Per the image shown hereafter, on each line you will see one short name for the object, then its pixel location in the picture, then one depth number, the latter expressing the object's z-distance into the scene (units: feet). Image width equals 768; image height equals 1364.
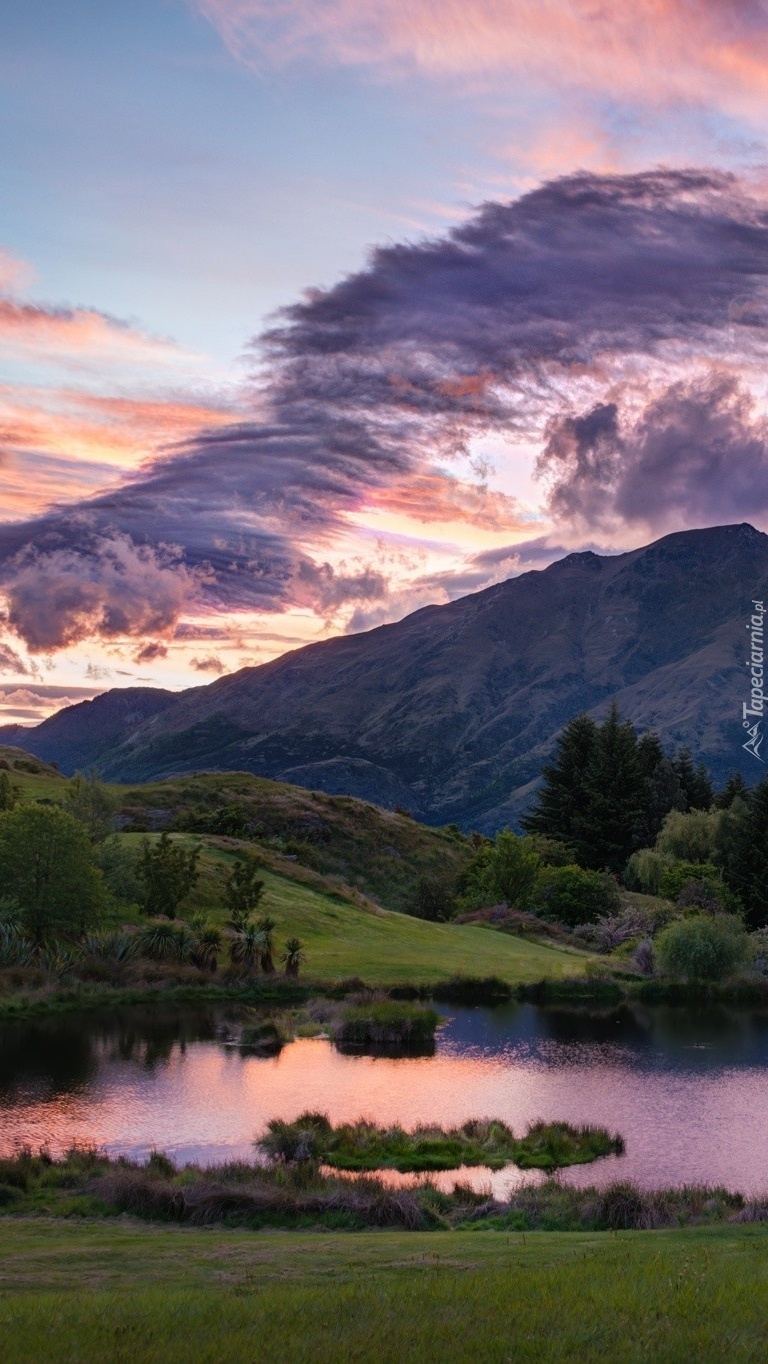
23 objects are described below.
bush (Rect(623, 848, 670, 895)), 399.03
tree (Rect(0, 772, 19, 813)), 318.86
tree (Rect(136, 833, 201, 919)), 268.21
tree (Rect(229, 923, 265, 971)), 241.96
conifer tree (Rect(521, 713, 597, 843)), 481.05
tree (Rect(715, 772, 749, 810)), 477.36
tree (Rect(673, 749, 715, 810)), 533.14
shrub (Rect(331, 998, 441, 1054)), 194.90
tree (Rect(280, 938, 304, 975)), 240.94
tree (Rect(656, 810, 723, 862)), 413.18
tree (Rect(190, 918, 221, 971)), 239.30
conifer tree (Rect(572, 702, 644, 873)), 464.65
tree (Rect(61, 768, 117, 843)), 309.01
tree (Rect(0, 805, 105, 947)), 230.68
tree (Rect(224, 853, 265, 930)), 270.05
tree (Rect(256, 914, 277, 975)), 241.14
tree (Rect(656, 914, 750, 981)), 264.11
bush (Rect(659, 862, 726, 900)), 367.86
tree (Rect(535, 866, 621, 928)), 349.20
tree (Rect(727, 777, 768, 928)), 378.73
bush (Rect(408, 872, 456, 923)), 394.32
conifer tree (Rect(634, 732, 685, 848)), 483.51
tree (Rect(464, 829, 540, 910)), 366.02
